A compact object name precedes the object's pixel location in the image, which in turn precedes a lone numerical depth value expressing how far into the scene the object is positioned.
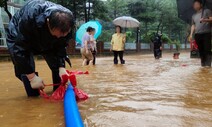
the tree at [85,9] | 15.34
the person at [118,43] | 6.73
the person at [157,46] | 10.58
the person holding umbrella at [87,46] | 6.03
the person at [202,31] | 4.46
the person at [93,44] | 6.13
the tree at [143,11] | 19.75
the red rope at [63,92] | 1.96
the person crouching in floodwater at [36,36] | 1.68
